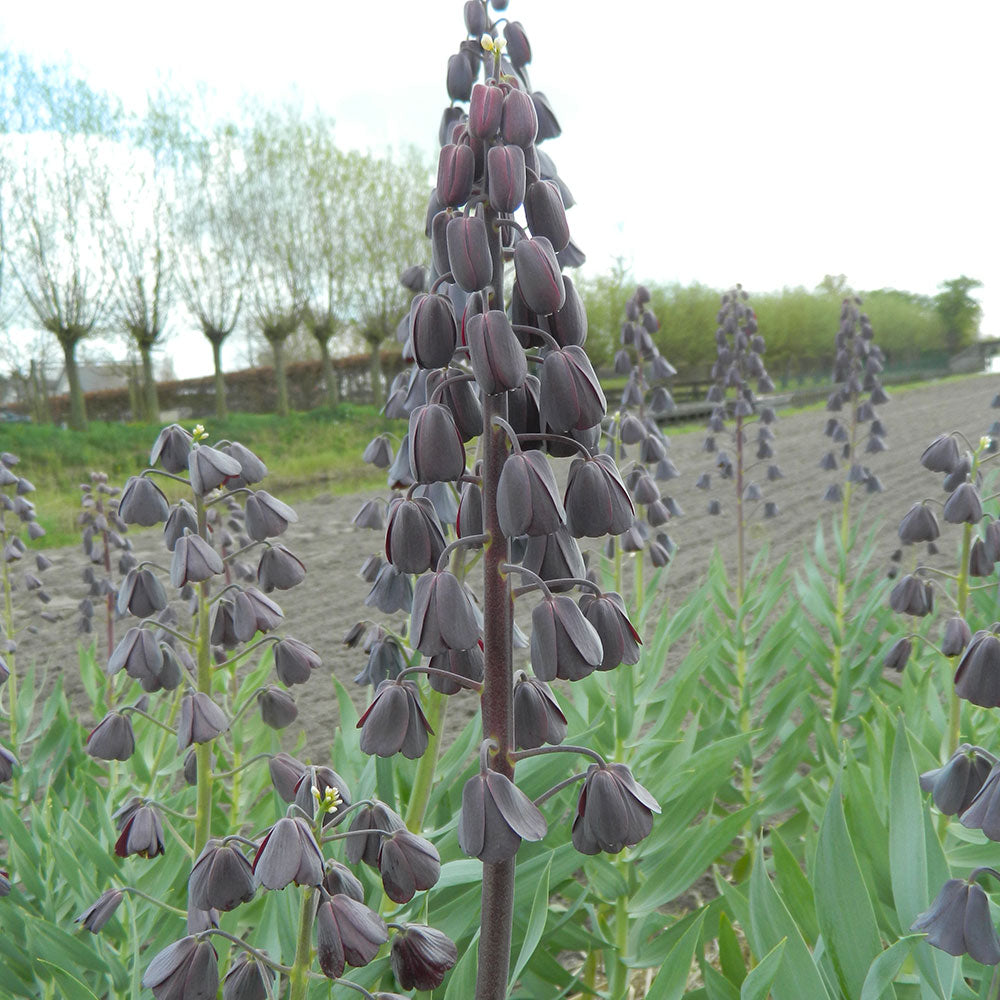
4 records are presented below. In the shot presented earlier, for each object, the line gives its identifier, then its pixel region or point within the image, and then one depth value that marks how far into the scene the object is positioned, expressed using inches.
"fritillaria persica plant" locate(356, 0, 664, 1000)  11.7
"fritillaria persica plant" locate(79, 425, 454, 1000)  11.5
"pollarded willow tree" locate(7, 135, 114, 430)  504.9
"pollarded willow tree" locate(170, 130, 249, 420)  588.7
